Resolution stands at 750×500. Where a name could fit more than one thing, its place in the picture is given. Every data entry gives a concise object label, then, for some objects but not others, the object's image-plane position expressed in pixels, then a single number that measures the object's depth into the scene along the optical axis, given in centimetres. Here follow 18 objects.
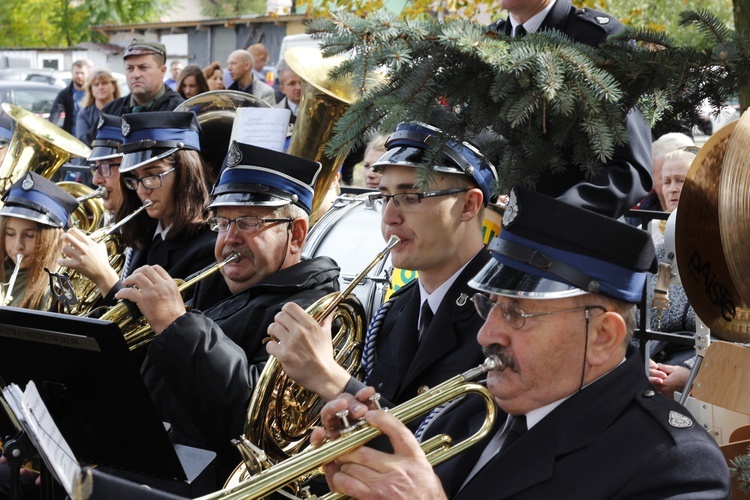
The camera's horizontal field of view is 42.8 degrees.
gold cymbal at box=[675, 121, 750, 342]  297
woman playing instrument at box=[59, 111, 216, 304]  490
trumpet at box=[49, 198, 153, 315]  462
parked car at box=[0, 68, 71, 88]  2353
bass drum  477
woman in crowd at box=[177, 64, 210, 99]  925
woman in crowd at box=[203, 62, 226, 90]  1066
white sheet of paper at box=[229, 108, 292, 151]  532
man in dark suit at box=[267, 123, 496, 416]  313
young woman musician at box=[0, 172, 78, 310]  513
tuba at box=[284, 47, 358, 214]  507
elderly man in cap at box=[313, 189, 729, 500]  225
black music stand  286
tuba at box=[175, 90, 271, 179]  617
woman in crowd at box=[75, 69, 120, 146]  1065
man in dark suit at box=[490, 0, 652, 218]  328
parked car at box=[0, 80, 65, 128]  1803
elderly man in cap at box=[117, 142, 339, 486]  342
